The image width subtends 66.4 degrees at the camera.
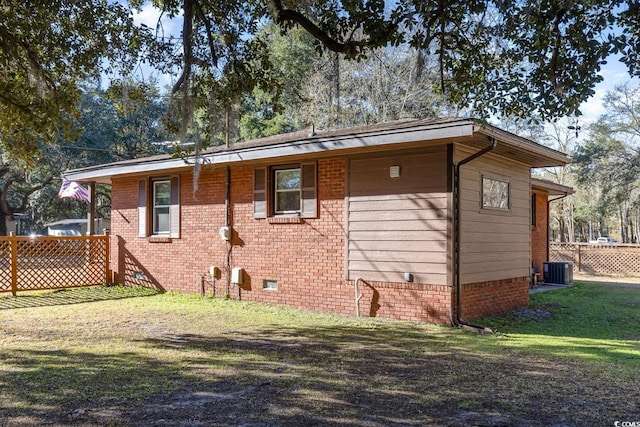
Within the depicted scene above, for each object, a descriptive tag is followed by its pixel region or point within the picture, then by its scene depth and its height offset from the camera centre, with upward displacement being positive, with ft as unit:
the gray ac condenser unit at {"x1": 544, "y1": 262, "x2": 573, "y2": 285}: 46.26 -3.74
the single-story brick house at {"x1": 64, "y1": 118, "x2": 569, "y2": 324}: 24.30 +0.82
